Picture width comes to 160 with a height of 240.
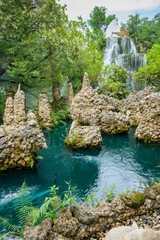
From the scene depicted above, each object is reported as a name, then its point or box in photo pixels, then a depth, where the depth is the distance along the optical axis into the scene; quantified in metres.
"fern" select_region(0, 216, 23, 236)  3.61
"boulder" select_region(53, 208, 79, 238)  2.64
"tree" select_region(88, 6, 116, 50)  38.31
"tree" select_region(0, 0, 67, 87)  12.63
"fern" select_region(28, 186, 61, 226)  3.04
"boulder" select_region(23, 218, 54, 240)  2.51
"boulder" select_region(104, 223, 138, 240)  2.11
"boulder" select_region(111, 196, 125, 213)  3.09
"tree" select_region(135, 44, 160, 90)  14.65
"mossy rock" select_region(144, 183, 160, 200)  3.31
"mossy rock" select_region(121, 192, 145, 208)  3.17
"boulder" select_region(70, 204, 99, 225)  2.82
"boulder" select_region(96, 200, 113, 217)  2.98
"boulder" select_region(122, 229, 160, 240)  1.83
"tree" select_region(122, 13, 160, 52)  28.19
